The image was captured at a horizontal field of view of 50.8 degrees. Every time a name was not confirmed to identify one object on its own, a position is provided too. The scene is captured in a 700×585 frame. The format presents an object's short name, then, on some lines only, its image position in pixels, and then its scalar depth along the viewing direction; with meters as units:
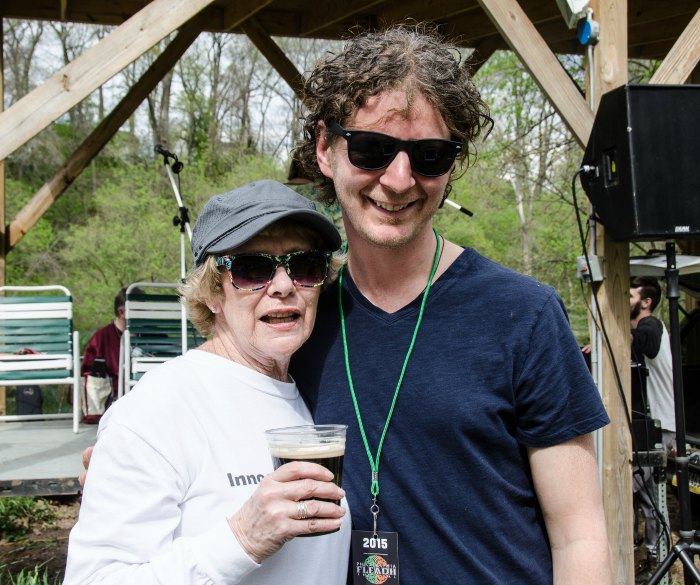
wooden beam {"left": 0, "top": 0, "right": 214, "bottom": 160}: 4.29
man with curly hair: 1.57
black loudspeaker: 4.02
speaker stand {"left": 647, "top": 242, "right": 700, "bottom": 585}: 3.78
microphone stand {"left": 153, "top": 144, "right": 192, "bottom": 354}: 6.52
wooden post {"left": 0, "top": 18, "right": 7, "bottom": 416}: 6.62
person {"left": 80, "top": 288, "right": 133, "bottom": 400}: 8.72
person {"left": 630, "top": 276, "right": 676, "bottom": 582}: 5.88
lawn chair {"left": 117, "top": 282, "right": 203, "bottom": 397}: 6.71
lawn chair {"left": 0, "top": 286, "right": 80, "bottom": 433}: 6.32
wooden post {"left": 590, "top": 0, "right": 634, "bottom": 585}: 4.43
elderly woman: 1.36
